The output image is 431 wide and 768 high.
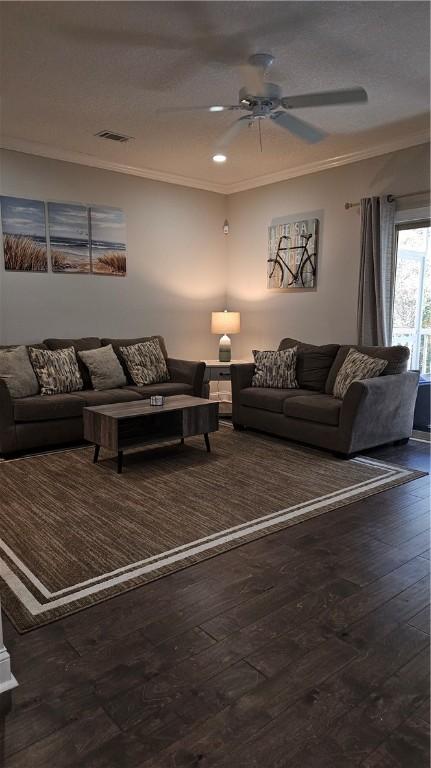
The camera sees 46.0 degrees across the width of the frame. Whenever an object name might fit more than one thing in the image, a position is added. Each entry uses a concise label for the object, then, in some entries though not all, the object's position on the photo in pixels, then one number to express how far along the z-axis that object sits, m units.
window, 4.89
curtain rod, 4.51
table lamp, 6.02
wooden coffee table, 3.71
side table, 5.74
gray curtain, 4.76
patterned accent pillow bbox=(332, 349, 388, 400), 4.30
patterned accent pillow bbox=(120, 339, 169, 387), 5.17
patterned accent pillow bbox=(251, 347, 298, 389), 5.01
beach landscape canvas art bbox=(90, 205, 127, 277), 5.38
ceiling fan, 2.83
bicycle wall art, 5.54
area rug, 2.30
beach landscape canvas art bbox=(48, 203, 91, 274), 5.07
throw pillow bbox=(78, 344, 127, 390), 4.86
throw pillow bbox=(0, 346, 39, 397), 4.21
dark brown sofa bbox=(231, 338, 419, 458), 4.04
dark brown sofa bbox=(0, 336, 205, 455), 4.05
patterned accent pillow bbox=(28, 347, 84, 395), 4.50
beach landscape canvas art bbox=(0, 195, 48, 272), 4.77
